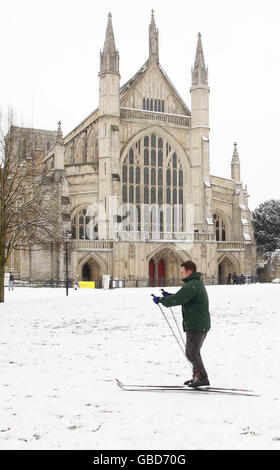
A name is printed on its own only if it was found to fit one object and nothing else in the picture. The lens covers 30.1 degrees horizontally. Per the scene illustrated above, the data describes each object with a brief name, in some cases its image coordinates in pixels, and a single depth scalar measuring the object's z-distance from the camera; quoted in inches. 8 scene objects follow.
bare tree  839.1
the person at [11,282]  1341.0
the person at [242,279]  1659.7
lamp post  1460.1
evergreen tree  2281.0
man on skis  257.6
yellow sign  1433.3
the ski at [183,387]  251.7
